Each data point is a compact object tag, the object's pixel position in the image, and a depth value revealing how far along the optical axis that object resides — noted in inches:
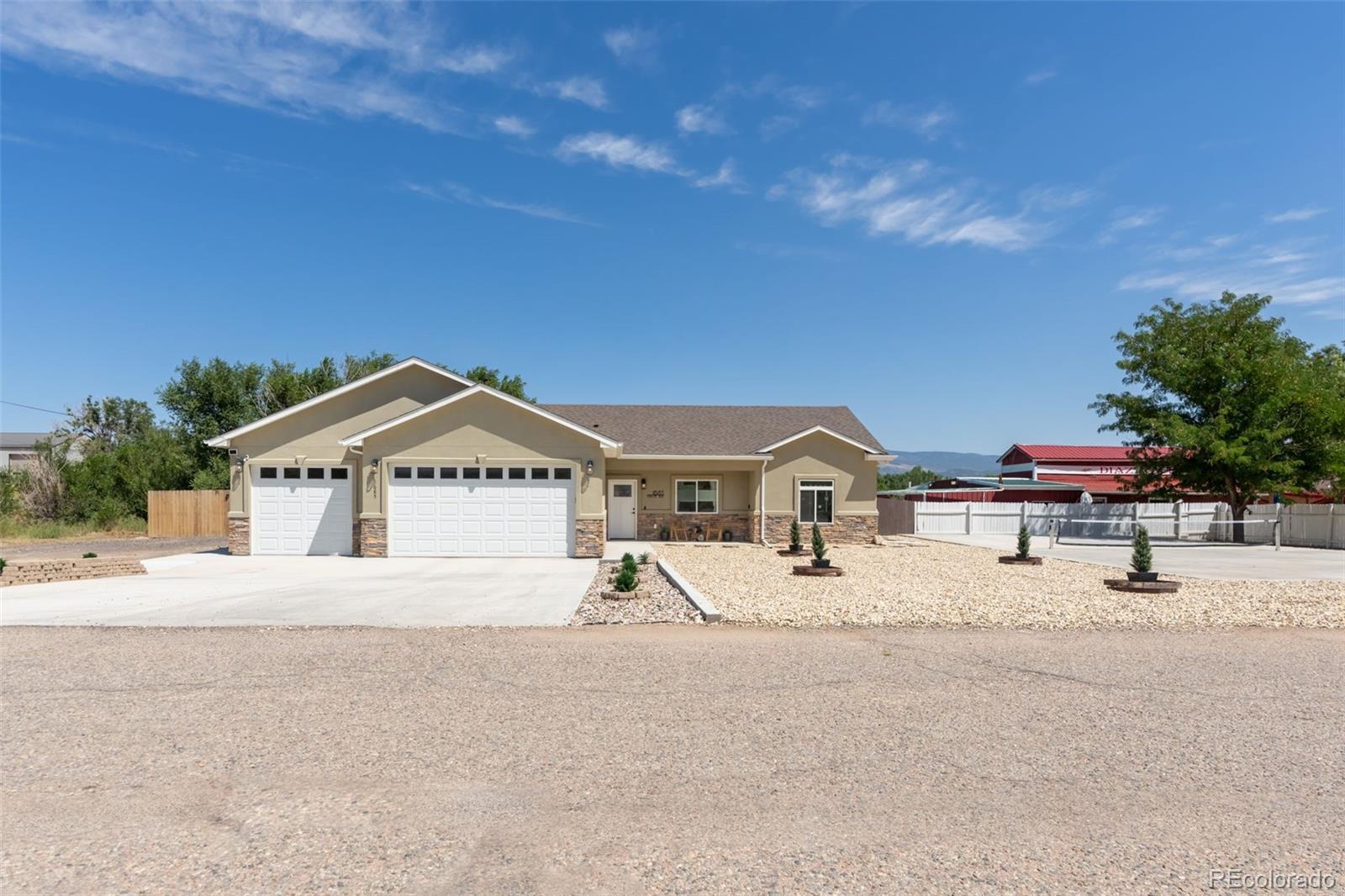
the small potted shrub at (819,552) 614.0
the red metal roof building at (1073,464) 1967.3
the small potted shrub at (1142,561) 543.5
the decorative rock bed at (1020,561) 725.9
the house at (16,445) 2209.6
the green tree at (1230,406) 1025.5
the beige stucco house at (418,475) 733.3
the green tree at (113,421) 1840.6
